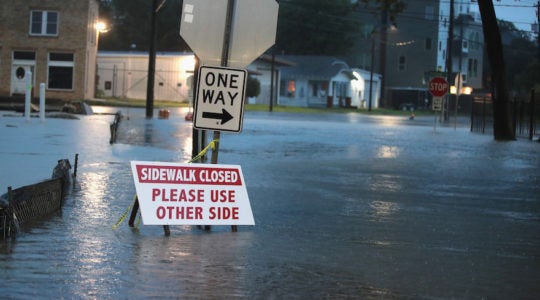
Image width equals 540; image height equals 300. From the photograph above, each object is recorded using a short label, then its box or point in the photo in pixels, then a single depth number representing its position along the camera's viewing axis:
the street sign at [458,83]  45.09
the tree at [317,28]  94.12
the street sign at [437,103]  39.81
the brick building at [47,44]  55.28
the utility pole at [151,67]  38.19
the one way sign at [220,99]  9.67
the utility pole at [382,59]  95.12
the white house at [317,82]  83.00
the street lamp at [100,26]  59.64
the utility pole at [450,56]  57.22
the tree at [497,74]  30.45
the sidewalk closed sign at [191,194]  9.31
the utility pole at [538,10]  32.08
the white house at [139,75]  69.25
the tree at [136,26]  89.69
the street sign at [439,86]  37.34
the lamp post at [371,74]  80.15
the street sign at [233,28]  9.92
